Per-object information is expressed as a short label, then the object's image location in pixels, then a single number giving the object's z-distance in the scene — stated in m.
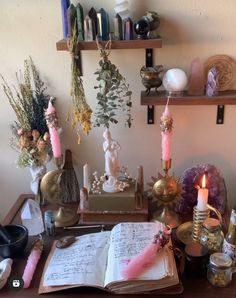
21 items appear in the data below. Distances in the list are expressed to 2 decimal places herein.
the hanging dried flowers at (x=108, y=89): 1.09
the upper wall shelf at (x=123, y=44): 1.09
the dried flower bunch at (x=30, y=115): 1.25
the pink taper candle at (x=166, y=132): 1.08
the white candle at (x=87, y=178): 1.19
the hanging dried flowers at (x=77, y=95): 1.10
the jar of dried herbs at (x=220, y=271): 0.92
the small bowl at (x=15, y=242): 1.01
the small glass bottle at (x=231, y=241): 0.96
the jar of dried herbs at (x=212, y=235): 1.01
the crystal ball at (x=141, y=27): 1.09
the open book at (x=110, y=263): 0.89
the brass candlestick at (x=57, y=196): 1.19
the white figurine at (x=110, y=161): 1.13
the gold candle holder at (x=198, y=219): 1.07
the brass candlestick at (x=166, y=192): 1.14
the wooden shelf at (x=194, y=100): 1.14
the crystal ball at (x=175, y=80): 1.15
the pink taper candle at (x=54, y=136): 1.12
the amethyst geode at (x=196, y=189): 1.22
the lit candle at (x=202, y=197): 1.04
